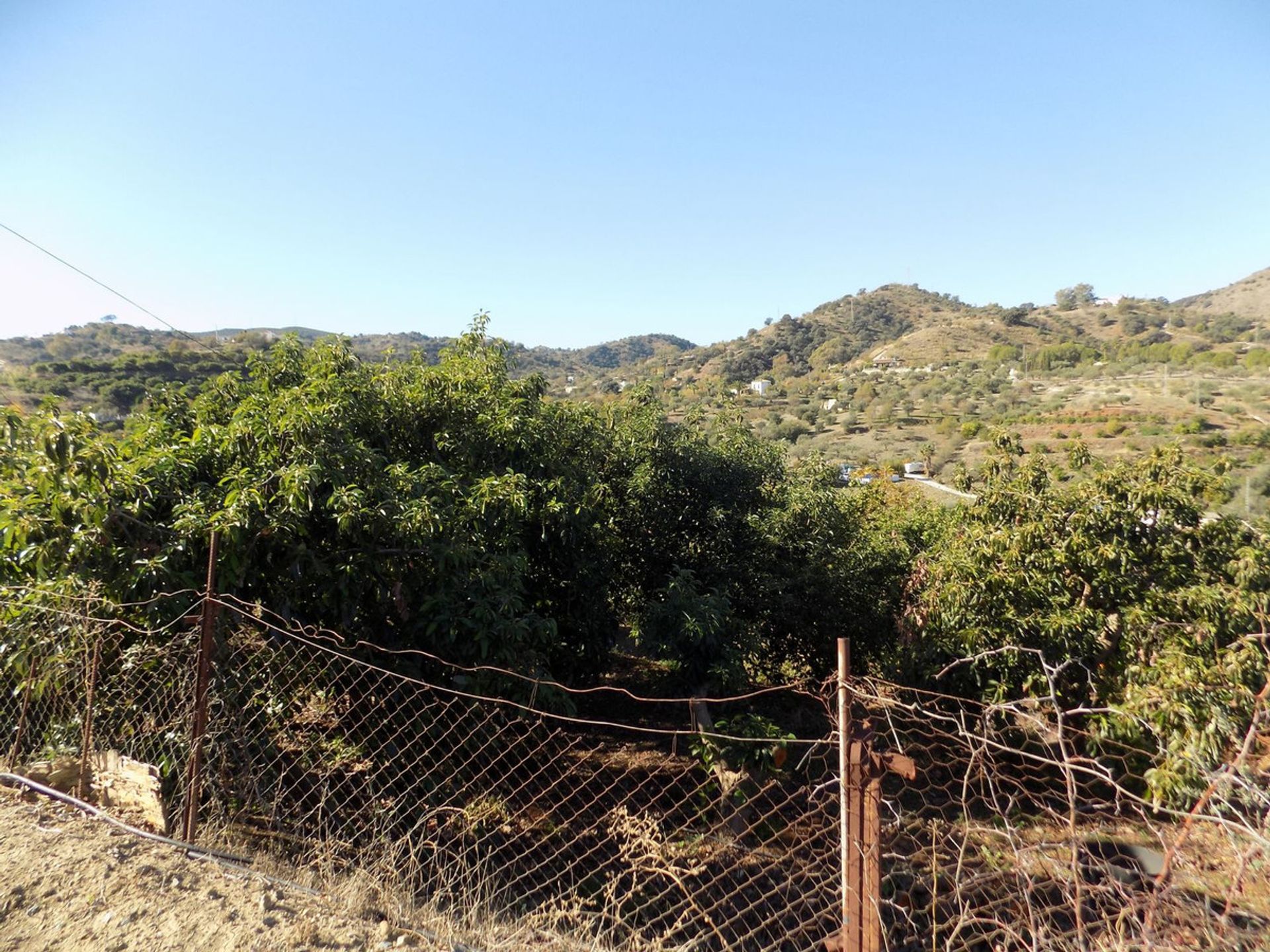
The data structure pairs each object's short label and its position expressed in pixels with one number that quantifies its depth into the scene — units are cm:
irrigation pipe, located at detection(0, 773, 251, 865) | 297
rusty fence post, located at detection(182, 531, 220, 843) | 306
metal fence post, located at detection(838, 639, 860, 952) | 213
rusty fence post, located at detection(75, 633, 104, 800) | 341
